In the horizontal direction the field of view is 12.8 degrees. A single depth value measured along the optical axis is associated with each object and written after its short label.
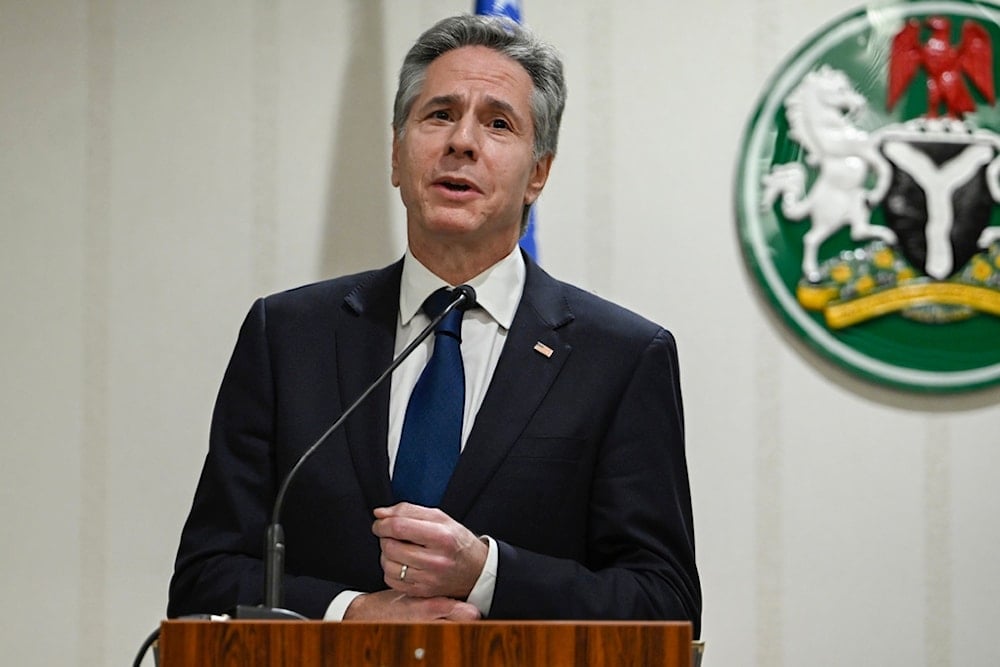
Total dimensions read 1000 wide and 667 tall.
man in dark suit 4.40
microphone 4.15
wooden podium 4.00
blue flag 4.93
